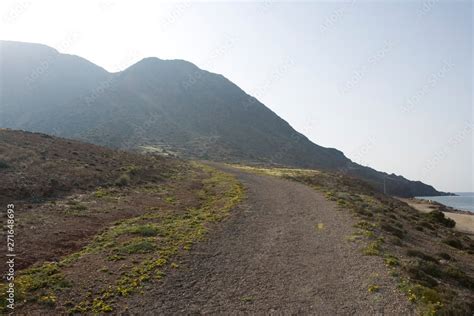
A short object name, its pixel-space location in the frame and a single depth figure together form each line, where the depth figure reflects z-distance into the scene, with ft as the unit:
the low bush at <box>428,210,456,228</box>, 147.33
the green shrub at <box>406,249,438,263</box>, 67.68
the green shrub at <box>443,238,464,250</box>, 95.18
